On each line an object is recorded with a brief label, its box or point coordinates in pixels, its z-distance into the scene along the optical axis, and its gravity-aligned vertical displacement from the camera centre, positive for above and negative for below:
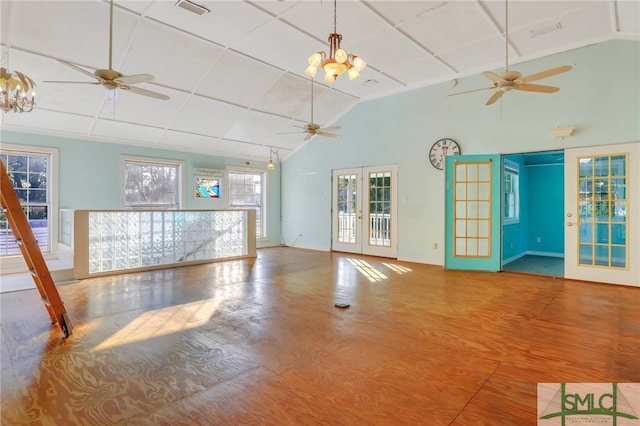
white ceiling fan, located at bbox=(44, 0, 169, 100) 3.42 +1.42
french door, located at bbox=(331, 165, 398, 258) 7.88 +0.07
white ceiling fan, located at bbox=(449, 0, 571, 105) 3.67 +1.51
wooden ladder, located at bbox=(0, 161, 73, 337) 3.08 -0.32
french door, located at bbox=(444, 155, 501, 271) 6.39 +0.04
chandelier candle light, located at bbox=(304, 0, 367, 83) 3.52 +1.63
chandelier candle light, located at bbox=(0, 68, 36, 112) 3.80 +1.51
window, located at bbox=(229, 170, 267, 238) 9.57 +0.62
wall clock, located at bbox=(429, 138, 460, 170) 6.74 +1.30
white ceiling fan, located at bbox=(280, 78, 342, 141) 5.80 +1.49
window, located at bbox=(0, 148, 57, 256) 6.20 +0.45
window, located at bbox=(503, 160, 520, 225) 7.53 +0.51
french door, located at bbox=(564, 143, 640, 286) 5.05 +0.00
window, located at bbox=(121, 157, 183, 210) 7.69 +0.73
